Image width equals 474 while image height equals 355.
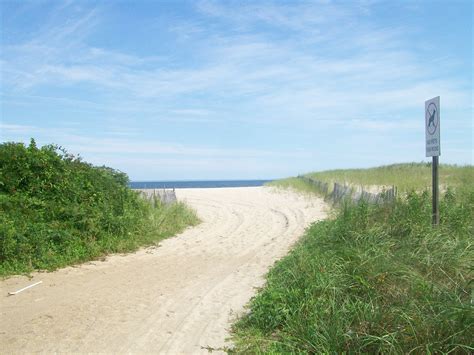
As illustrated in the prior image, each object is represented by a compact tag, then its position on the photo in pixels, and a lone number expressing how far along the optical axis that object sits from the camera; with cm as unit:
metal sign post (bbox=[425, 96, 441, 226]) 718
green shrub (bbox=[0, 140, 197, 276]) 807
